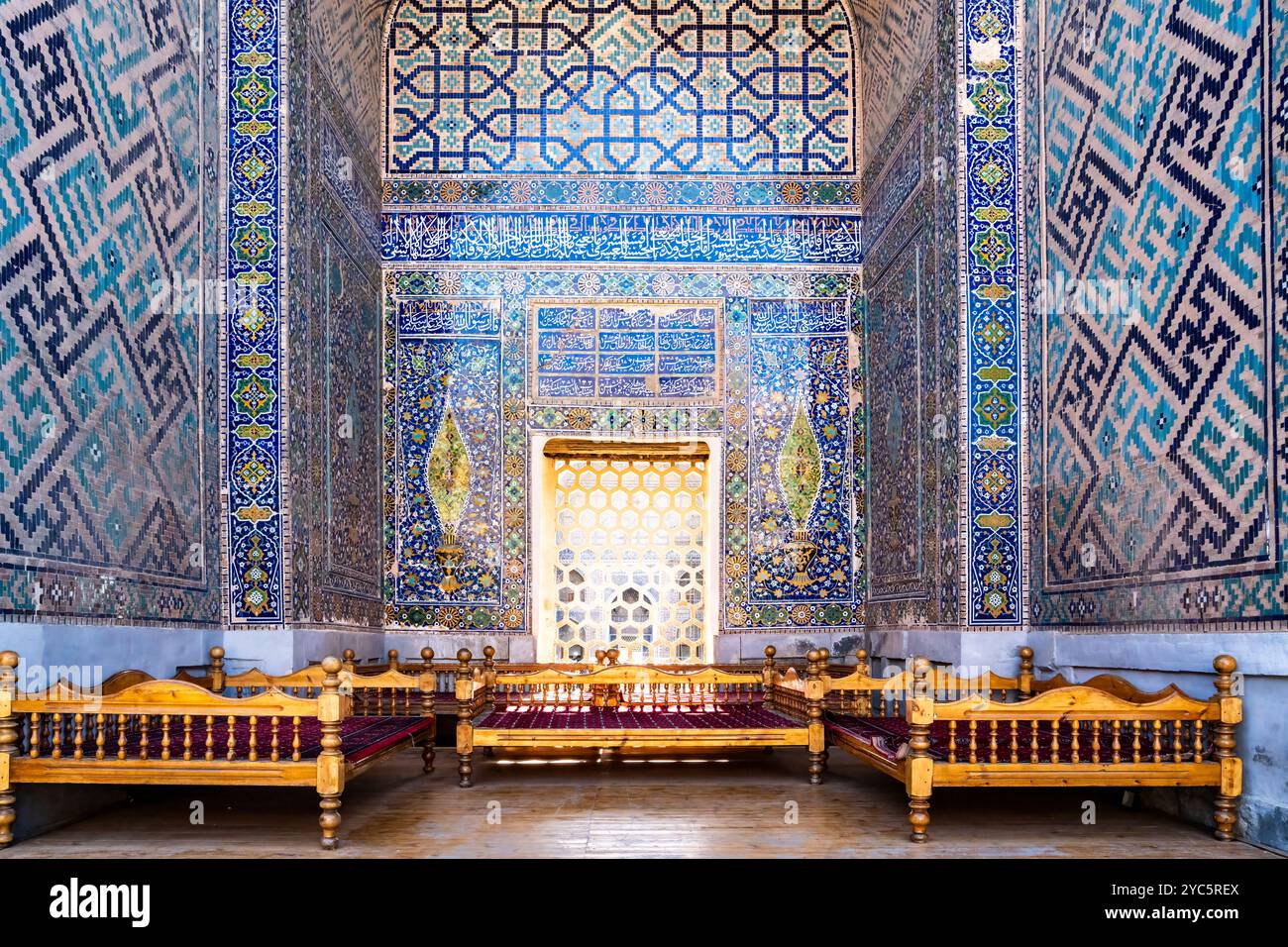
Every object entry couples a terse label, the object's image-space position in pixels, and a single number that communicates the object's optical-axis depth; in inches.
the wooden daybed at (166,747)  156.8
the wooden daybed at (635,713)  209.6
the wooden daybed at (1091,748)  162.9
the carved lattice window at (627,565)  348.5
